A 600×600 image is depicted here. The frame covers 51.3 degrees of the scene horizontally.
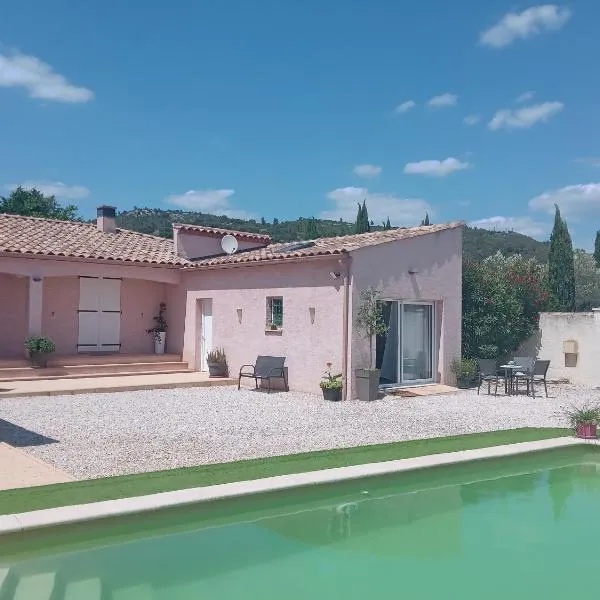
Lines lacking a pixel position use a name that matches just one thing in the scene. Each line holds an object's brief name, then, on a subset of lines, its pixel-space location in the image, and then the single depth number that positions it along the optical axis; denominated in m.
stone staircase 17.19
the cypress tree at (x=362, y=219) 42.72
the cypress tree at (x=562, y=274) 30.67
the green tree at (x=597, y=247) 54.10
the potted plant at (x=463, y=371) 17.95
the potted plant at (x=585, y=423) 10.95
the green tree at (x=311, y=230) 46.88
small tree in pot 15.22
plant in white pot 21.70
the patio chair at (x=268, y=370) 16.81
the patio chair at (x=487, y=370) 17.77
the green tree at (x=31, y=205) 41.22
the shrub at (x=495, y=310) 19.73
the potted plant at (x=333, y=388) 15.26
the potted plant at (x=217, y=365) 18.92
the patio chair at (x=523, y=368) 17.33
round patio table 17.12
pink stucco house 16.09
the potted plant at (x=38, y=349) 17.54
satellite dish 21.59
